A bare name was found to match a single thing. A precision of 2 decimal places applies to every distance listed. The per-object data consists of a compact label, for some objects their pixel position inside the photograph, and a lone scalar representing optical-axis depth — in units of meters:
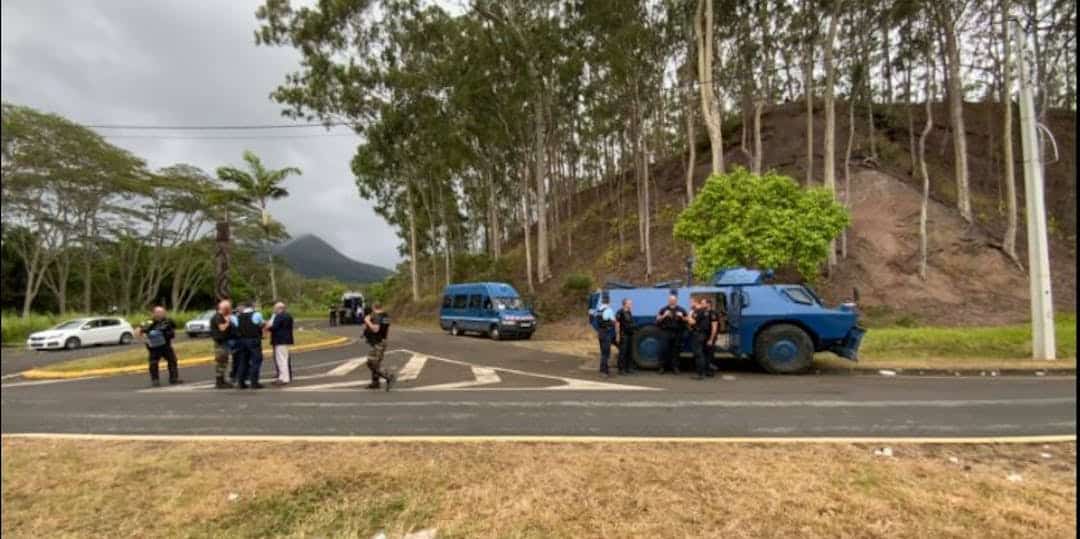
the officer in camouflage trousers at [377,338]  9.49
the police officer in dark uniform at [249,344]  10.00
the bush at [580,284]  26.69
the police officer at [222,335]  9.93
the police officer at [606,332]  11.13
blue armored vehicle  11.22
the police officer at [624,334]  11.29
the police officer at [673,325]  11.09
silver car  28.02
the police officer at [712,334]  10.68
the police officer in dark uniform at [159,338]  10.40
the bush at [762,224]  17.78
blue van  22.11
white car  22.45
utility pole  12.12
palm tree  35.38
